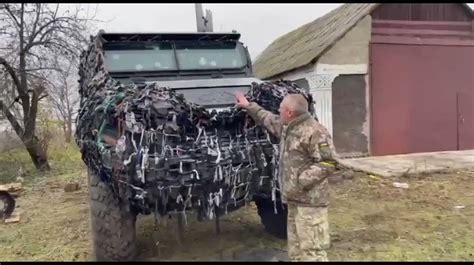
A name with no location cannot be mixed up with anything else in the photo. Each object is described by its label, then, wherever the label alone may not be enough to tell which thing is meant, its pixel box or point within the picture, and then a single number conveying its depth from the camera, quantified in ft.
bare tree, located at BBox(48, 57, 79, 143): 39.78
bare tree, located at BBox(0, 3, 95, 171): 37.65
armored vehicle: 11.87
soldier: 11.50
